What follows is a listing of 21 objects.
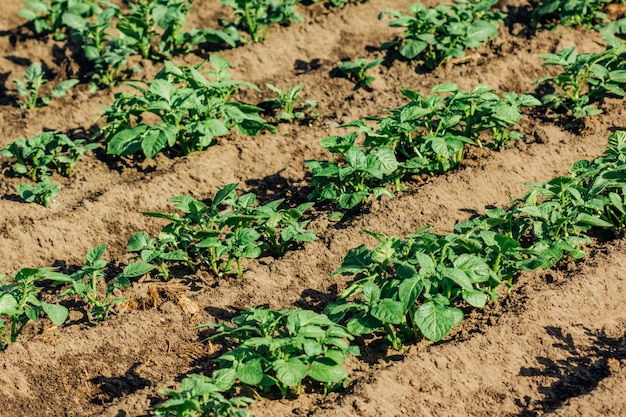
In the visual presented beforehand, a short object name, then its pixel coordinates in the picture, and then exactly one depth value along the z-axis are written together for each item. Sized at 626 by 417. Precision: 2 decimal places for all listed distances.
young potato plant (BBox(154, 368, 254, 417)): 6.87
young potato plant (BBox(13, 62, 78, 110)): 12.55
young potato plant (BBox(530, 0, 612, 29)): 13.21
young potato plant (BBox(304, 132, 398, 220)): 9.84
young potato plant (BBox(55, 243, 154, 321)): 8.86
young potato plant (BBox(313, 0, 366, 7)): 14.41
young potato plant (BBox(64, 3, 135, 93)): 12.75
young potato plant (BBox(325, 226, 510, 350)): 7.75
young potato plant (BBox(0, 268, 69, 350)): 8.47
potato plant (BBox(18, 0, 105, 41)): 13.73
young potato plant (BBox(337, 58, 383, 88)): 12.54
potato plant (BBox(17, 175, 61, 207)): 10.66
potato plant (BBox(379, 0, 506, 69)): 12.58
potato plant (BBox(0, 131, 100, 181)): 11.03
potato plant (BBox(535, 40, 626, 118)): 11.36
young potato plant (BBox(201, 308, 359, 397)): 7.29
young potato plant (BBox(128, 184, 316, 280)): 9.26
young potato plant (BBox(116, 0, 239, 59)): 12.80
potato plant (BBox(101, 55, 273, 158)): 10.91
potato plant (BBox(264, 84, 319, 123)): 11.87
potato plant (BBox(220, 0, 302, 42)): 13.55
